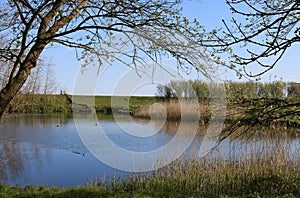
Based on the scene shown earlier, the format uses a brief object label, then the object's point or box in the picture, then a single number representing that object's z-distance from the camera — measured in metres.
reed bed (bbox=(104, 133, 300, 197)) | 5.48
